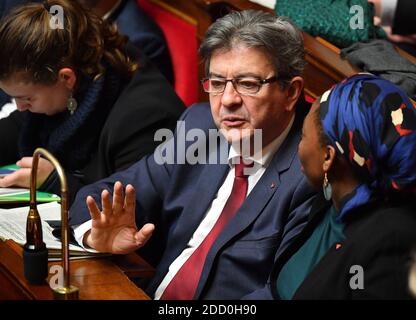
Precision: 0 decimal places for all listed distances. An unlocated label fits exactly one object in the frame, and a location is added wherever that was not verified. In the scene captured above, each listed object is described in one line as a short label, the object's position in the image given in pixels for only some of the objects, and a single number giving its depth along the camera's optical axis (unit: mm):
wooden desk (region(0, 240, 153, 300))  4352
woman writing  6055
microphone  4336
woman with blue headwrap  3684
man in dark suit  4719
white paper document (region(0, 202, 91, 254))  5027
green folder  5801
